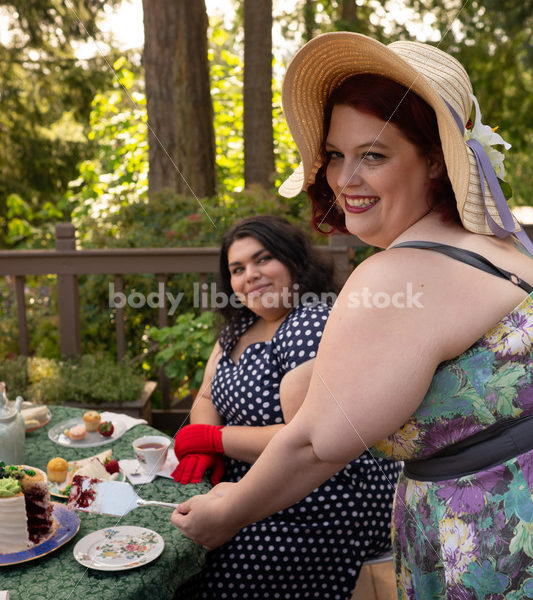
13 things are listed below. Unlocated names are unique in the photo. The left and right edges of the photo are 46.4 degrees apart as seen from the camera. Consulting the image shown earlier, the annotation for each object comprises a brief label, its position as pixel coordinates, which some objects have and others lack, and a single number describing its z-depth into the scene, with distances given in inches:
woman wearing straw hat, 33.8
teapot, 59.2
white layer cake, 47.1
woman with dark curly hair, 65.1
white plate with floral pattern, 46.0
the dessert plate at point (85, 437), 68.8
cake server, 53.9
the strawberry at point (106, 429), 69.8
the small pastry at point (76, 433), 69.6
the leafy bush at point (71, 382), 128.0
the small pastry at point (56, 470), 59.5
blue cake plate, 46.4
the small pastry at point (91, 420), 70.8
